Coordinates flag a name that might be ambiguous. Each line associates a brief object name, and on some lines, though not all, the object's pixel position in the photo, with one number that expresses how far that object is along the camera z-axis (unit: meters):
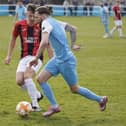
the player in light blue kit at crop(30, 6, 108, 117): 9.27
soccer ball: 9.66
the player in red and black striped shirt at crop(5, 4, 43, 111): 10.13
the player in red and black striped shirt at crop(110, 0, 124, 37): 29.84
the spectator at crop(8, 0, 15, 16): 52.29
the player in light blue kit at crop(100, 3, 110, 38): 30.16
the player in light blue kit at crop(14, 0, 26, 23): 28.15
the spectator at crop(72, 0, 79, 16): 55.97
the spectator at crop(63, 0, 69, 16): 54.59
